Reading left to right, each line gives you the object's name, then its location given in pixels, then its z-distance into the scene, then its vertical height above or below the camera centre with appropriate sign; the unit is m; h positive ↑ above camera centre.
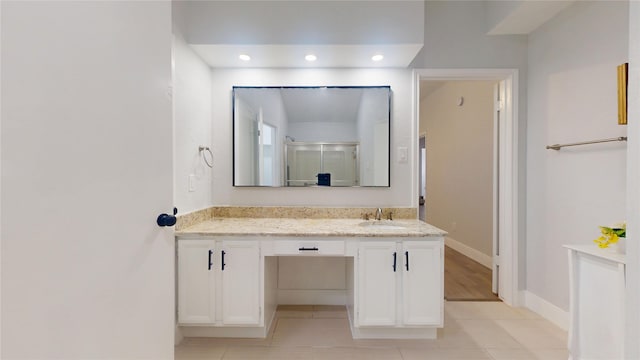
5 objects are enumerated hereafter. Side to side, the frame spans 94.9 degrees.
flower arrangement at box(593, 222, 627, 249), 1.54 -0.30
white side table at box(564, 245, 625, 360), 1.45 -0.65
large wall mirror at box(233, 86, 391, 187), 2.63 +0.39
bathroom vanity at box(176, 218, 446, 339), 2.00 -0.64
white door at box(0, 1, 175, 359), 0.64 +0.00
